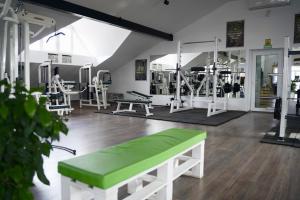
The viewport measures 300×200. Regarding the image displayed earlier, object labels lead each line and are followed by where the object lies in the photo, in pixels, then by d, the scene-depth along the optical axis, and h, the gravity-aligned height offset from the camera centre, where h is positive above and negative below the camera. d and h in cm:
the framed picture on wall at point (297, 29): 682 +170
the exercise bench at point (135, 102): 628 -43
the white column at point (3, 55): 283 +37
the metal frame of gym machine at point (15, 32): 268 +64
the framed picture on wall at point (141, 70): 949 +66
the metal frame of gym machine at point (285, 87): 363 +2
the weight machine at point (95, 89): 770 -10
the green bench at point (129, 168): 129 -49
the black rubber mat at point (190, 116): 540 -75
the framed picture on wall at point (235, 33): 755 +174
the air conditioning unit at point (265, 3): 634 +233
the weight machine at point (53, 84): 610 +4
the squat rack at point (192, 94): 616 -20
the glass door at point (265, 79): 721 +28
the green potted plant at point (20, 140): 78 -19
